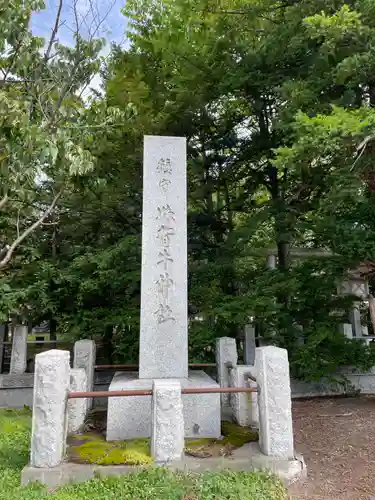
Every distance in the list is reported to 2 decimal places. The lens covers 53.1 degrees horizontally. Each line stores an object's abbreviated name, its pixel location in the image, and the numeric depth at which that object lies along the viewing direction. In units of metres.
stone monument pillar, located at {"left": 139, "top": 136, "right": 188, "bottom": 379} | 4.56
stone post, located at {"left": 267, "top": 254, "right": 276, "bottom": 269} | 9.59
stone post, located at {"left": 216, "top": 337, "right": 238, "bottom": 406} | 5.66
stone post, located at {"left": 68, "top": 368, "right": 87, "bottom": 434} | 4.39
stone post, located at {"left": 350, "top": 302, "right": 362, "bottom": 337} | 7.89
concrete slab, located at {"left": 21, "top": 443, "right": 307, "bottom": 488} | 3.14
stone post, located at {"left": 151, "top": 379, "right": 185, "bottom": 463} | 3.27
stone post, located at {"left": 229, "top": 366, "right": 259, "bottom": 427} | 4.62
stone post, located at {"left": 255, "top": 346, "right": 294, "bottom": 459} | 3.47
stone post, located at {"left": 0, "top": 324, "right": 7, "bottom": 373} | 7.04
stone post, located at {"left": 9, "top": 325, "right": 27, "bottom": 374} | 6.89
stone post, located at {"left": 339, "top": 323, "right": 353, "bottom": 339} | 7.66
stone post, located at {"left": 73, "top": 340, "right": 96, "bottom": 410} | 5.58
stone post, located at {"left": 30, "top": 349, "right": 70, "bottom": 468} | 3.20
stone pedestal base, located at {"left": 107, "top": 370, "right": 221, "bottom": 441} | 3.99
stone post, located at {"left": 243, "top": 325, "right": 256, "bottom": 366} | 7.47
